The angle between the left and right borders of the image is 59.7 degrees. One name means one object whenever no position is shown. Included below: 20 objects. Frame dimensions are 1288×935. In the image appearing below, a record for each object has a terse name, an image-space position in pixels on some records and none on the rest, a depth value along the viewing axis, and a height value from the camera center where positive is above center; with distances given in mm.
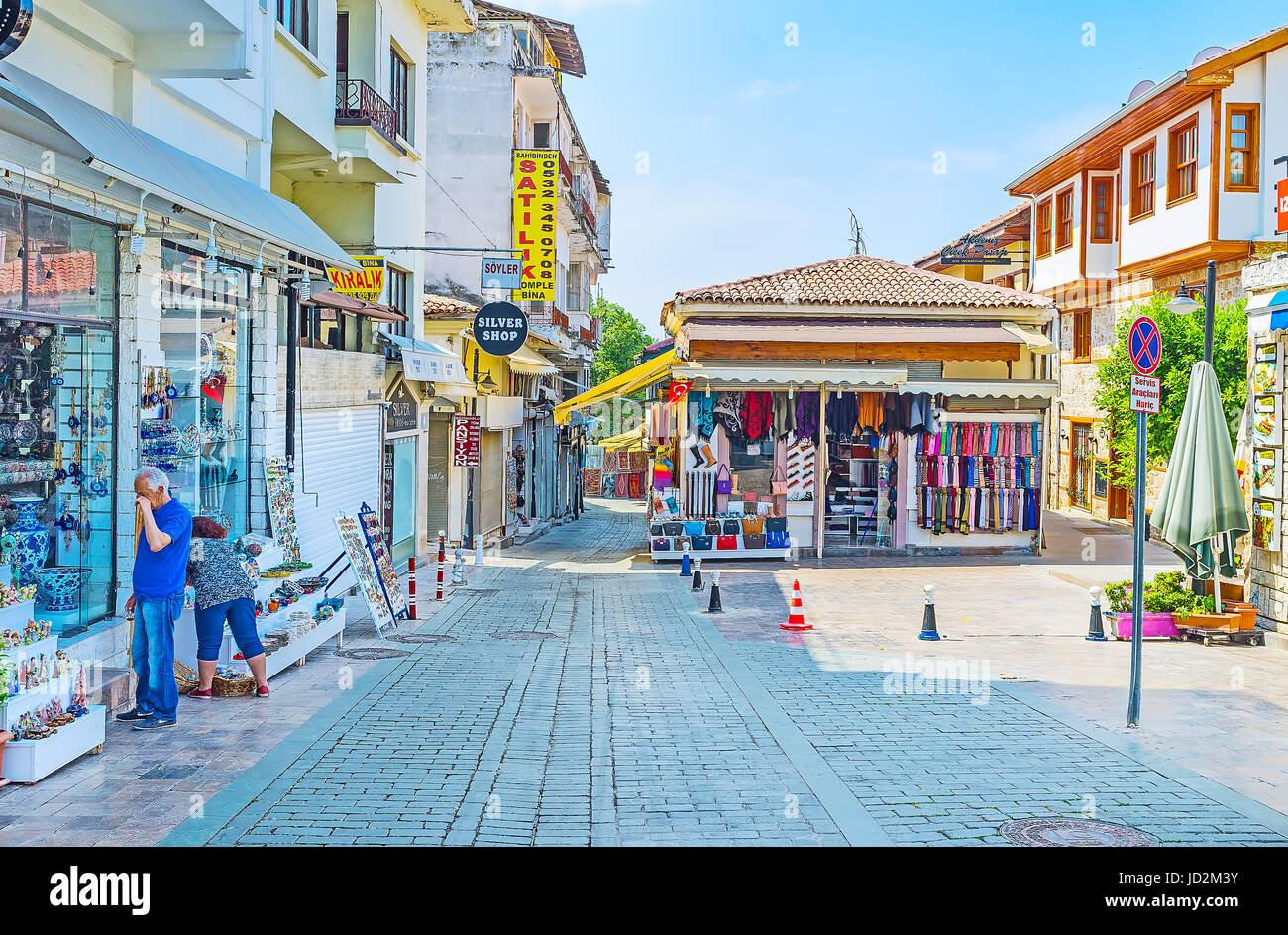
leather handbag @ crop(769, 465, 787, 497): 23750 -635
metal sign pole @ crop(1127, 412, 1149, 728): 9008 -1022
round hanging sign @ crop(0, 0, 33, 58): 6629 +2521
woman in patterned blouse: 9406 -1268
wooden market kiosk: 23234 +667
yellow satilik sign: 28562 +6347
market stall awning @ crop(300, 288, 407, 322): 14594 +2034
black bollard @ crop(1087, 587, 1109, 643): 14203 -2163
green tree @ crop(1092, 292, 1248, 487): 23047 +1946
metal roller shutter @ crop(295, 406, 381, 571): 15070 -325
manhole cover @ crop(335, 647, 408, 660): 12367 -2260
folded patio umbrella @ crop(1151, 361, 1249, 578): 13516 -282
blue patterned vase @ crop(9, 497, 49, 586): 8644 -752
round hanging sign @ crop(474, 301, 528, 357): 22641 +2461
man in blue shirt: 8484 -1105
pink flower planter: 14172 -2129
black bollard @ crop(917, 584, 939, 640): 14138 -2159
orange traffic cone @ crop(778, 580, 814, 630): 14854 -2147
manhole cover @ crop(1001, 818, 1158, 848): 6395 -2200
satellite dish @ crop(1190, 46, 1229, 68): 24178 +8980
